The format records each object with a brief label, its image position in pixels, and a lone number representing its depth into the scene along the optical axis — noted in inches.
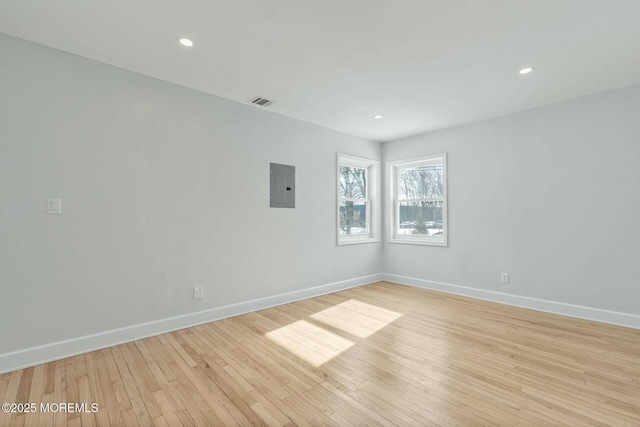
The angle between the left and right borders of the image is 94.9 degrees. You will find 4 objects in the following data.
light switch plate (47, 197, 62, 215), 96.1
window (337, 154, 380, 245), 193.3
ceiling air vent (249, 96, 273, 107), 137.6
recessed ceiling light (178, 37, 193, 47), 91.5
